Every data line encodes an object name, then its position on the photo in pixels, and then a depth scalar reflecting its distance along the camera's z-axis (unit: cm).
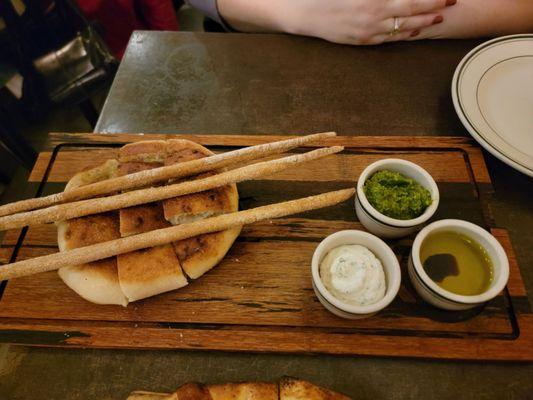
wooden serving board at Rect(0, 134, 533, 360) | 34
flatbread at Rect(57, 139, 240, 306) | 34
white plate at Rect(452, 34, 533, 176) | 41
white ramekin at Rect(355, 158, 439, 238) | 35
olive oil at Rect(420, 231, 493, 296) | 33
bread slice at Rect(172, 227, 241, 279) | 35
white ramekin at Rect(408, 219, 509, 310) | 32
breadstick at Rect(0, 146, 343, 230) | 35
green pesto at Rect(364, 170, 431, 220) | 36
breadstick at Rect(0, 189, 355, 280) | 33
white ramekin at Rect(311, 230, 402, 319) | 31
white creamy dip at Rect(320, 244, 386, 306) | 32
